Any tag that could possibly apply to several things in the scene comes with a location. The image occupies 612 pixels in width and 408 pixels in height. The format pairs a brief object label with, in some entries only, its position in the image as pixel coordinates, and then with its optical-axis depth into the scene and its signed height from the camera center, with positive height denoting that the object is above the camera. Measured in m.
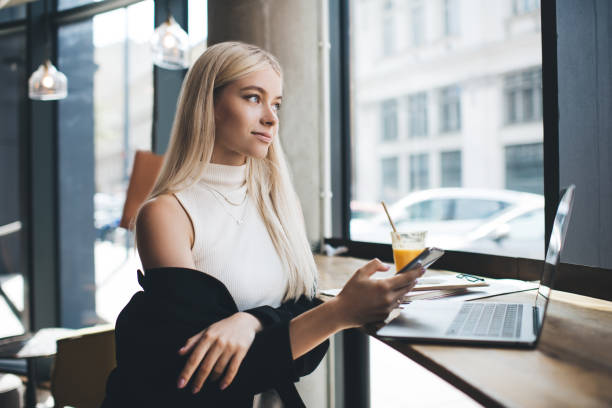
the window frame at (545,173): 1.44 +0.18
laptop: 0.83 -0.22
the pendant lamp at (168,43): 2.44 +0.92
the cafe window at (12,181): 3.56 +0.29
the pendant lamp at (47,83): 2.78 +0.81
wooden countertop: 0.61 -0.24
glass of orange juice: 1.39 -0.10
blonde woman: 0.91 -0.13
